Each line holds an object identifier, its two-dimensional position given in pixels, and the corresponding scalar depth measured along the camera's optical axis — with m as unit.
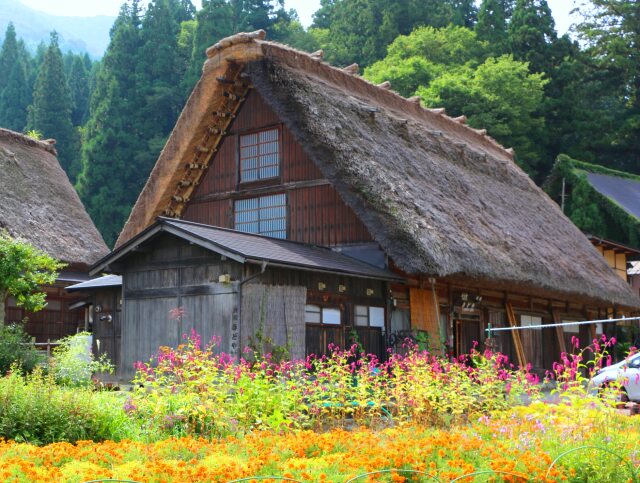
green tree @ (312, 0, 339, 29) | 53.97
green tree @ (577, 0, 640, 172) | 43.94
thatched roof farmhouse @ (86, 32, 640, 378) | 15.77
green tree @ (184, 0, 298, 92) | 41.00
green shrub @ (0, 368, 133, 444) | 8.60
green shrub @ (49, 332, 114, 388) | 13.36
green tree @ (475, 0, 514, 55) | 44.03
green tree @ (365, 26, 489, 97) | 39.25
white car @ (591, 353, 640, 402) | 15.02
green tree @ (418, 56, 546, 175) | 37.00
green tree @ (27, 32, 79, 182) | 44.69
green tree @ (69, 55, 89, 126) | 54.28
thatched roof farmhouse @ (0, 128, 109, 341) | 23.45
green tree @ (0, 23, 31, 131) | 52.06
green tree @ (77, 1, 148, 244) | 38.75
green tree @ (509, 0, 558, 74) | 42.19
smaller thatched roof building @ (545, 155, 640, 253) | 33.84
